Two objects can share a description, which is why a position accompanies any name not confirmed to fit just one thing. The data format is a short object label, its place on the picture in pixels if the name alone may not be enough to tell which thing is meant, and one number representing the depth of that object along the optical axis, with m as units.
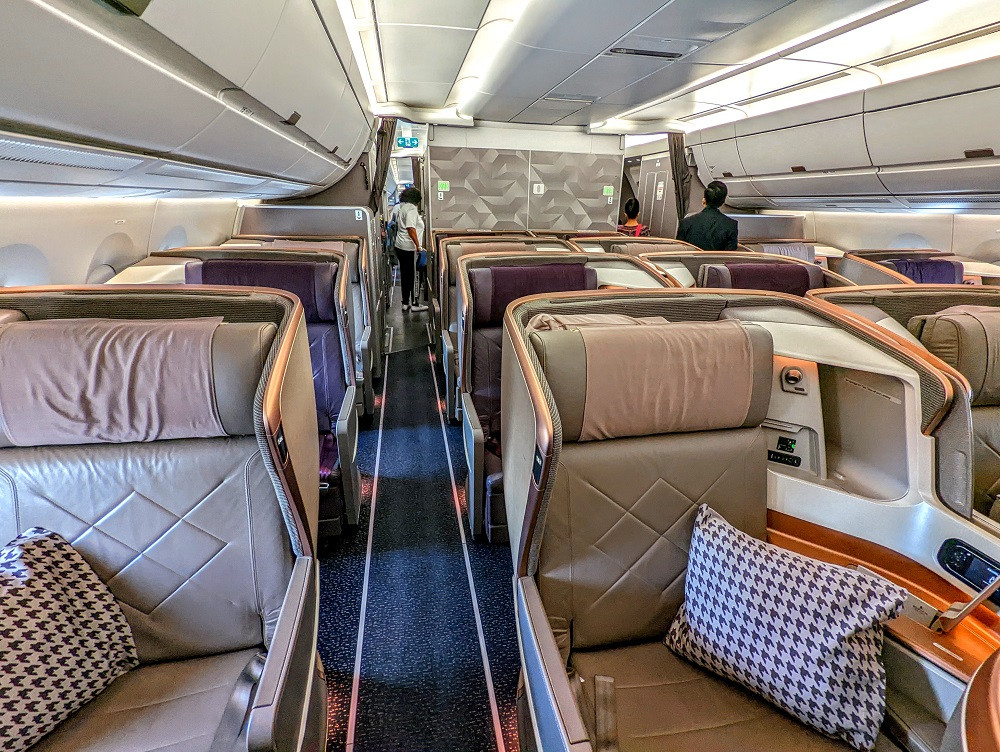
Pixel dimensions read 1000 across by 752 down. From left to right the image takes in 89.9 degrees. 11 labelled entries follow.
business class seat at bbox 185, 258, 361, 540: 2.51
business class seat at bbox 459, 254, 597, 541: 2.75
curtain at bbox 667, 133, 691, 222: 7.99
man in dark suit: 4.72
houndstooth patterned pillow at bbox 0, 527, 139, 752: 1.11
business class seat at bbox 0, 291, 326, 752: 1.26
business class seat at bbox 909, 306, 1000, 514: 1.67
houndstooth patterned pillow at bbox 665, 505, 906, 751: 1.15
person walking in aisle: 7.01
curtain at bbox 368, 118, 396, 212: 7.07
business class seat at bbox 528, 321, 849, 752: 1.39
